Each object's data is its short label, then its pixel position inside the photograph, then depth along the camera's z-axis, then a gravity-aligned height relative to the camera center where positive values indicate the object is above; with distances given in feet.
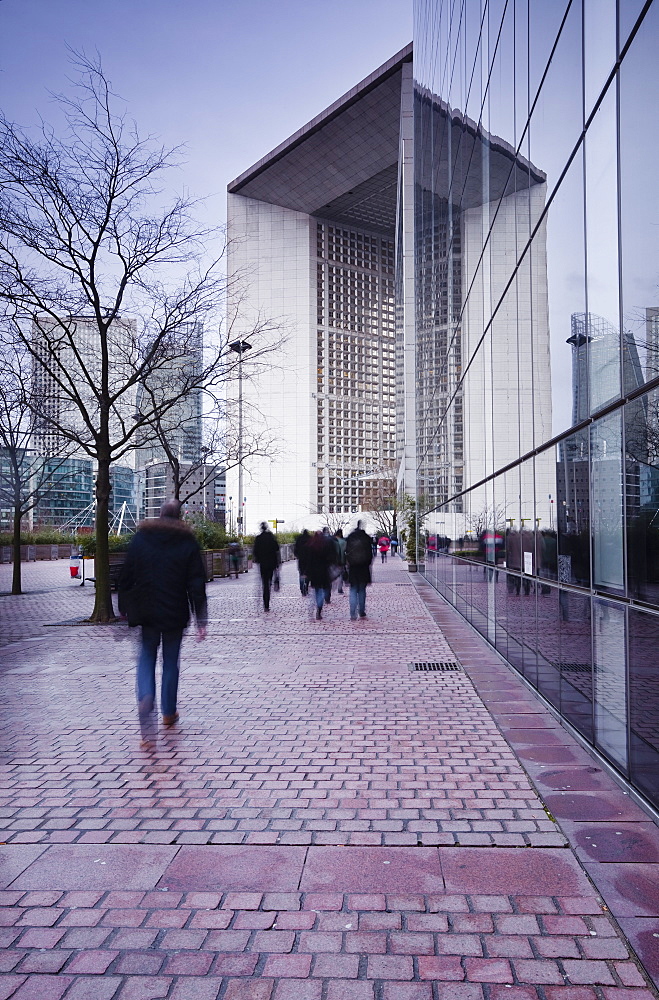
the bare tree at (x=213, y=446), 75.61 +9.70
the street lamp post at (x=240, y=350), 56.36 +13.73
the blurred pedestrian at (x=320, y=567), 50.29 -1.82
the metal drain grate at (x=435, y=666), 30.68 -5.07
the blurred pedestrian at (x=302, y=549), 52.94 -0.69
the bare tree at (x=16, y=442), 60.88 +10.61
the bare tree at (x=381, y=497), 314.96 +18.61
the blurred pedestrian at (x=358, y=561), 46.78 -1.34
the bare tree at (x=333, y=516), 369.30 +10.75
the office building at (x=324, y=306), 317.95 +115.24
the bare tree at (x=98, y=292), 45.27 +15.76
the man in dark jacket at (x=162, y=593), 20.85 -1.45
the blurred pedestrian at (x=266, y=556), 54.03 -1.19
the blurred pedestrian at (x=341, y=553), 69.00 -1.40
